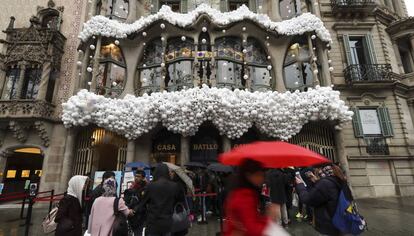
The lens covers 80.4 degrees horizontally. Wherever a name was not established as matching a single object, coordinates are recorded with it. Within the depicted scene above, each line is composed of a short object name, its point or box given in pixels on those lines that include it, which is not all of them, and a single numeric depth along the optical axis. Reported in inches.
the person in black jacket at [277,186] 259.1
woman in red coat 82.3
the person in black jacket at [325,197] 135.3
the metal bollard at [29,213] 257.9
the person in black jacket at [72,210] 138.1
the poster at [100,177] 394.3
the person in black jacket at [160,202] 147.0
